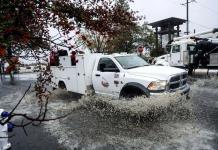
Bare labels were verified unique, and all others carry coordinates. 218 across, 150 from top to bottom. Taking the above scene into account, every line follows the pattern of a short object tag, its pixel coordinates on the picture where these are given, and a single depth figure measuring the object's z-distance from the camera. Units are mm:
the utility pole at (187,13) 19318
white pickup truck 4246
